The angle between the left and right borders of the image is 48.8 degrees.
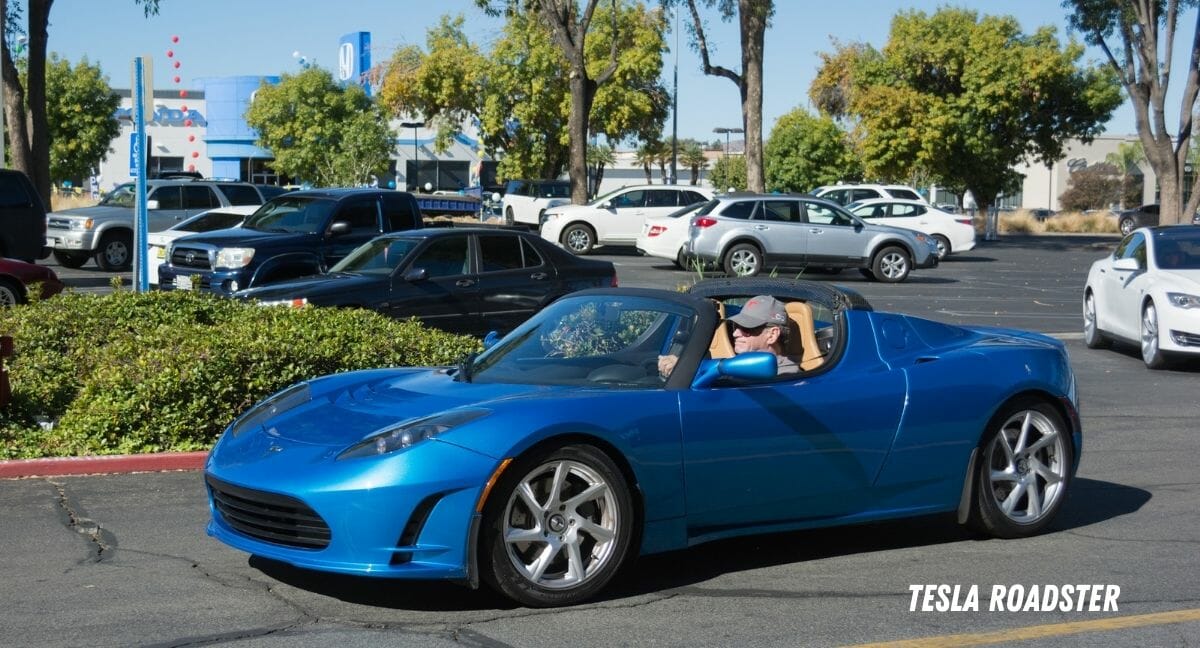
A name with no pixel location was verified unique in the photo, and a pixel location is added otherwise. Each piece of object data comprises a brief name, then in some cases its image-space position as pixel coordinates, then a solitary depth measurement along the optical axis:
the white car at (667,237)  27.48
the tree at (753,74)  34.53
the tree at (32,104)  25.62
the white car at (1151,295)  13.80
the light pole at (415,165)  64.19
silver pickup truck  25.05
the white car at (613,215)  32.12
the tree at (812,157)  65.81
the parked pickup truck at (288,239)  16.47
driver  6.48
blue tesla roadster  5.20
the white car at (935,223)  33.72
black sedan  13.23
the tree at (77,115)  57.72
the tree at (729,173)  77.81
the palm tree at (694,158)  108.48
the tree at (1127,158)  93.12
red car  15.20
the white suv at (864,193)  37.75
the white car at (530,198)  43.75
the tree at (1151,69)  36.28
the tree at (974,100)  49.59
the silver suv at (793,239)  25.92
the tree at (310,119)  61.47
